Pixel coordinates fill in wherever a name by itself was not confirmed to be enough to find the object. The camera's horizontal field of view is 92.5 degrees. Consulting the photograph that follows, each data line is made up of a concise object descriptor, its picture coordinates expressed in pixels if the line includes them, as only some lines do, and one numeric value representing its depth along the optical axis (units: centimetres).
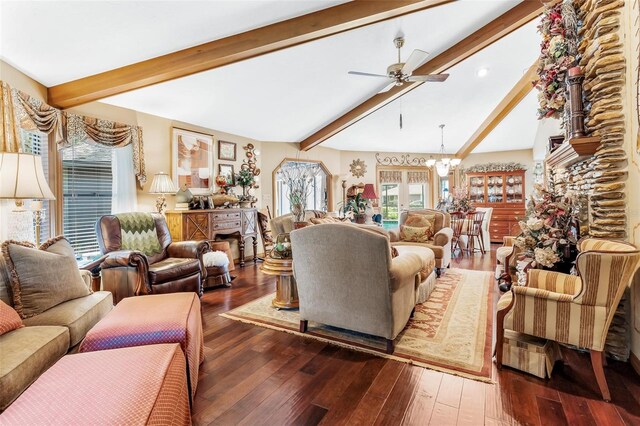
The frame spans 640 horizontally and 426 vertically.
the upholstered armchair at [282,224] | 450
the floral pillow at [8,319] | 169
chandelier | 659
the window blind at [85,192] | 352
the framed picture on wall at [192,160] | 475
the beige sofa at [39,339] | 142
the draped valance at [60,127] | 250
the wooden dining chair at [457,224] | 630
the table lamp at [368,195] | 786
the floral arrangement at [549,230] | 265
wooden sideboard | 446
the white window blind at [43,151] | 296
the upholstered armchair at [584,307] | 182
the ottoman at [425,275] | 338
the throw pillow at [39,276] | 199
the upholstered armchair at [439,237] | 455
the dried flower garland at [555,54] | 278
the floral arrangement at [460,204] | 647
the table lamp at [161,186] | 411
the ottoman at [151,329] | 175
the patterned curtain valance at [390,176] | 888
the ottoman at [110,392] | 105
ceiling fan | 357
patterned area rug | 227
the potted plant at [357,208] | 758
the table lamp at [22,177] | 210
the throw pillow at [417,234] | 492
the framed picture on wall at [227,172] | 556
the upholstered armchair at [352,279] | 226
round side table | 319
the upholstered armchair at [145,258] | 329
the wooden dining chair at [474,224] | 635
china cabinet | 812
